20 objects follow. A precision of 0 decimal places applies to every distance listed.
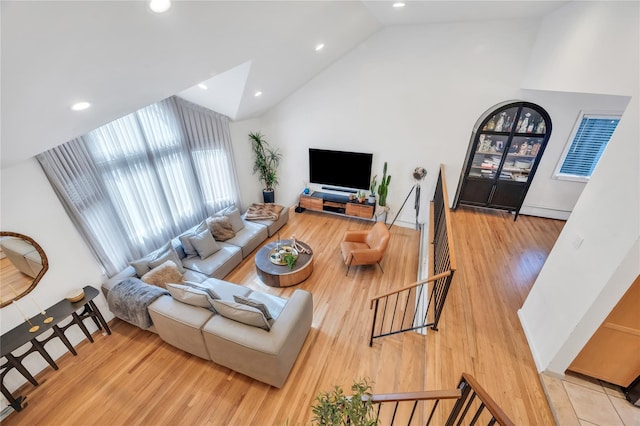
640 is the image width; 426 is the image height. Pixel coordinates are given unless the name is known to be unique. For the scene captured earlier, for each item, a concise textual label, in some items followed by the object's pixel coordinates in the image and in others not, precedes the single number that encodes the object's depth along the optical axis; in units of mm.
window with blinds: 4199
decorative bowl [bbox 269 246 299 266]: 4242
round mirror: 2629
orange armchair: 4195
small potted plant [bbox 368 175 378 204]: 5746
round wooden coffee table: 4066
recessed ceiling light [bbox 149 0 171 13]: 1580
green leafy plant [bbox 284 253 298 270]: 4105
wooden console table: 2521
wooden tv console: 5836
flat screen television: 5664
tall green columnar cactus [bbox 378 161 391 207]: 5536
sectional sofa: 2609
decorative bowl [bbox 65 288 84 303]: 3023
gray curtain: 3154
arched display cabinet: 4363
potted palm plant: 6238
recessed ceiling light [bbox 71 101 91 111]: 2173
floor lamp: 5203
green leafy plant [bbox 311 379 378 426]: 1417
